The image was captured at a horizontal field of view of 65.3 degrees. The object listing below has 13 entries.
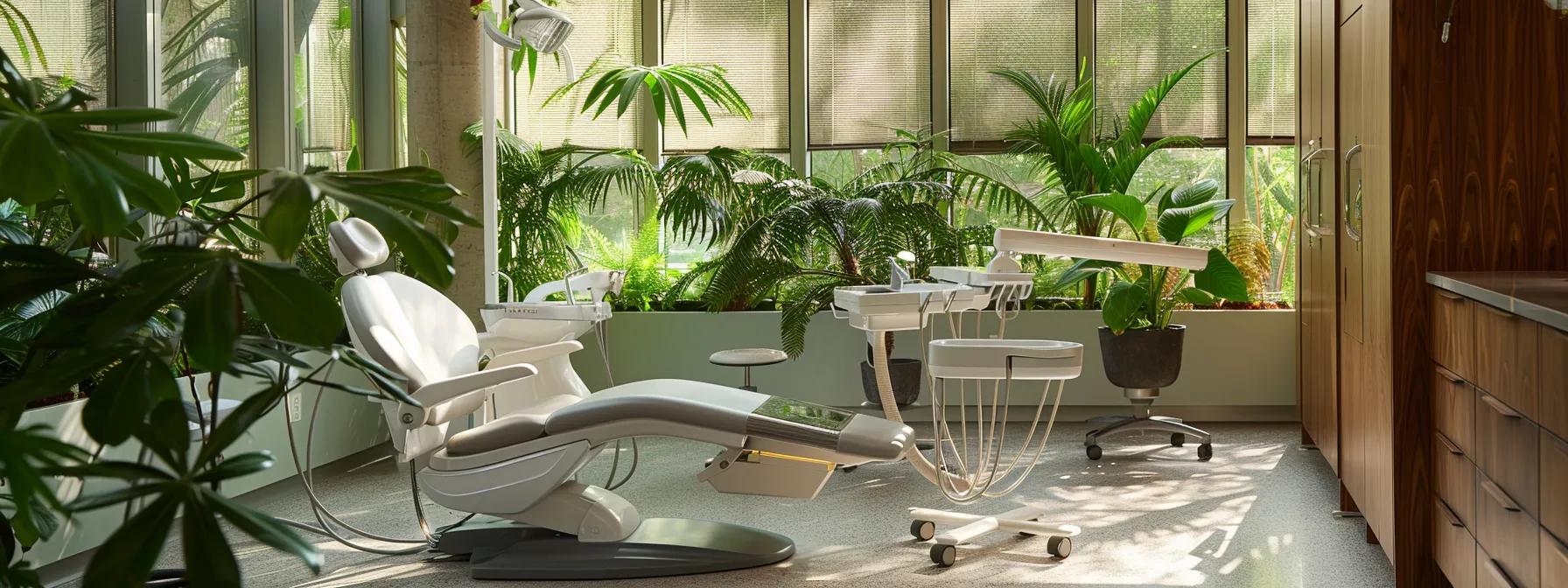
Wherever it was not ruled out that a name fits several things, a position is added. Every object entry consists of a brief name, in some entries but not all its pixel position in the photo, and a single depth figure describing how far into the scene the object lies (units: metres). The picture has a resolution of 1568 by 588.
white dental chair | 3.19
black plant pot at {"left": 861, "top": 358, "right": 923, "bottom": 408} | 5.21
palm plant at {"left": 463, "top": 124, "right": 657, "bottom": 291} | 5.61
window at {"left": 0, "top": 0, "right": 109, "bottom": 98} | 3.75
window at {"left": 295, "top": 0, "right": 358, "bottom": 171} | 5.12
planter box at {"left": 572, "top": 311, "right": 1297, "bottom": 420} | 5.70
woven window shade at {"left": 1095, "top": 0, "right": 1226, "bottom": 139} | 6.14
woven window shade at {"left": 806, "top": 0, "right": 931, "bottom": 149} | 6.35
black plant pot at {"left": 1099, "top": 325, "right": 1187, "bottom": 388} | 5.02
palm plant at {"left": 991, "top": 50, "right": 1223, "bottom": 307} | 5.53
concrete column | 5.02
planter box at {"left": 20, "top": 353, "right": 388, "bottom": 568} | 3.23
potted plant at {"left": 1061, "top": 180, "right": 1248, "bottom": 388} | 4.95
